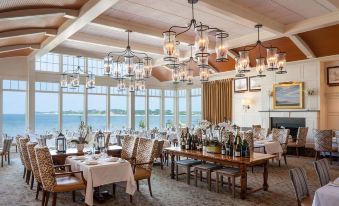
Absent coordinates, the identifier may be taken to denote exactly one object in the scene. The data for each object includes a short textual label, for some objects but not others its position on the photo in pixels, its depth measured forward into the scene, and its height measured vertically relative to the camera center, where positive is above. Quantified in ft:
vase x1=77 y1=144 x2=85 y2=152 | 19.43 -2.67
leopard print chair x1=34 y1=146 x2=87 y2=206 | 13.06 -3.07
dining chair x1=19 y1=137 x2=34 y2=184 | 17.66 -2.78
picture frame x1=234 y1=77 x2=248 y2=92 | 38.37 +3.34
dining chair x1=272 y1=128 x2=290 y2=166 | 26.10 -2.75
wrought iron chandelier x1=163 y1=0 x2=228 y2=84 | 13.57 +3.22
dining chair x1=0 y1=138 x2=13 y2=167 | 25.45 -3.40
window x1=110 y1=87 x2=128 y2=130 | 43.57 +1.77
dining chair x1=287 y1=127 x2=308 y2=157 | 28.63 -3.10
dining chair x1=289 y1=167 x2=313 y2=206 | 9.74 -2.84
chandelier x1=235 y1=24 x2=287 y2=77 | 19.45 +3.38
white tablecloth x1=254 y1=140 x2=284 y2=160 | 23.54 -3.27
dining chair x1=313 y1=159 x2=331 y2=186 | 10.96 -2.55
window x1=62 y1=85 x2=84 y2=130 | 39.22 +0.74
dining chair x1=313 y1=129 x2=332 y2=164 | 24.67 -2.94
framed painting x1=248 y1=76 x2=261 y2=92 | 36.86 +3.29
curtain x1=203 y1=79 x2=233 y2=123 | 40.34 +1.25
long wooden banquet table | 15.28 -2.98
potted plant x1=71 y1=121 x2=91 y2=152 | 19.47 -2.08
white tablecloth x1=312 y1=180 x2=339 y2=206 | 8.32 -2.71
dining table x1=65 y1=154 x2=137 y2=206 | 13.61 -3.24
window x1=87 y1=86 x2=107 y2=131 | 41.54 +1.05
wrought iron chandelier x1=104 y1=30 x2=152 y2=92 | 19.49 +2.93
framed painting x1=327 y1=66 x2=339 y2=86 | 29.91 +3.49
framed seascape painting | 31.61 +1.49
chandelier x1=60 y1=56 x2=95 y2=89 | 23.63 +2.47
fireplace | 31.96 -1.79
